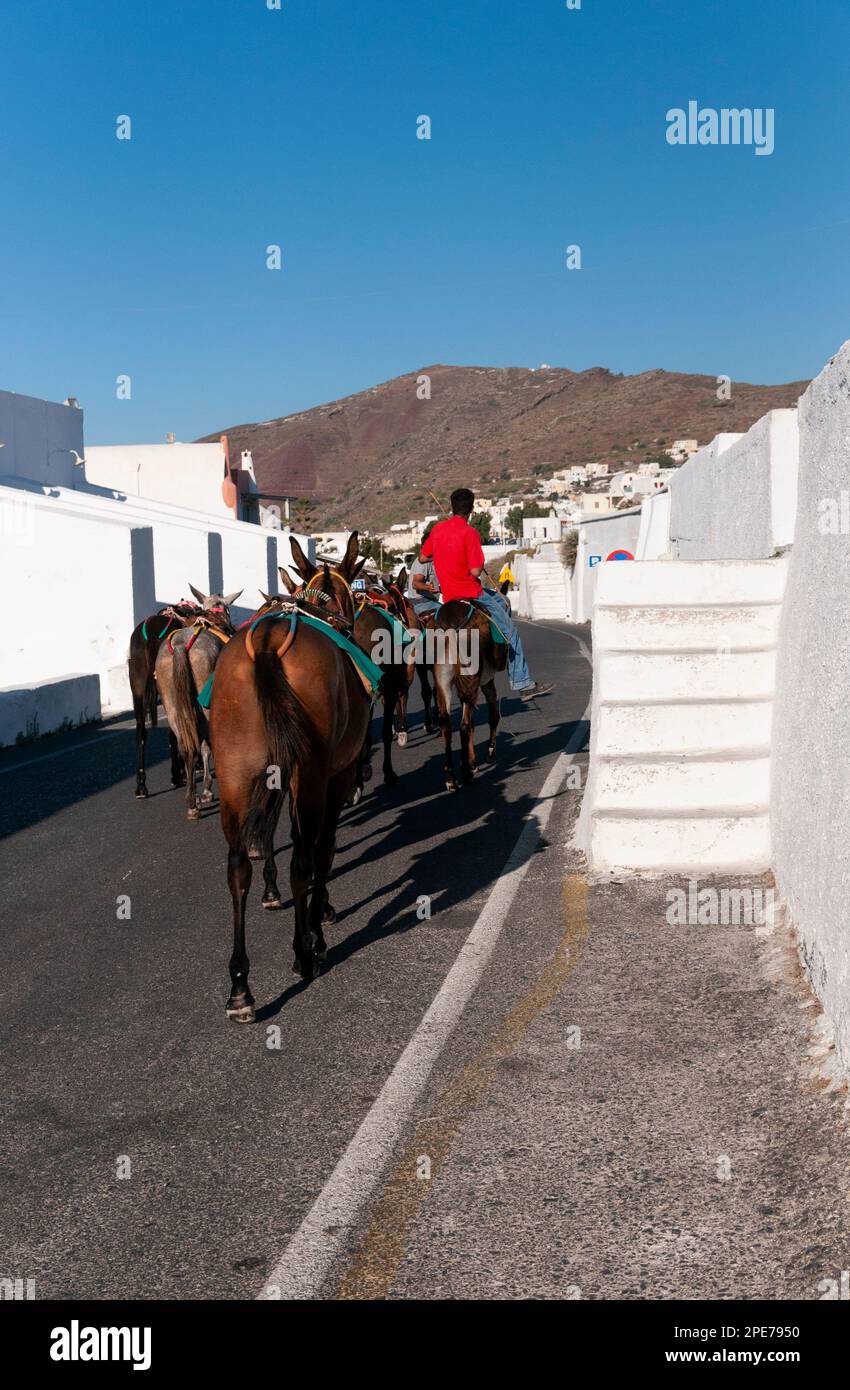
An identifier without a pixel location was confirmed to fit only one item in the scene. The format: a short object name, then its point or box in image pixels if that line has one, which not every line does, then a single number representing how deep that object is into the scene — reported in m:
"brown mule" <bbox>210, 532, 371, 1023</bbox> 5.71
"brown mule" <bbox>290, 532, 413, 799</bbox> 11.02
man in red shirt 11.45
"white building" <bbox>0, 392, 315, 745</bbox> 19.29
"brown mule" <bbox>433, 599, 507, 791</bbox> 11.28
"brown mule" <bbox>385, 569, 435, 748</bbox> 13.01
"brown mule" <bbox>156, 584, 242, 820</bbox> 10.09
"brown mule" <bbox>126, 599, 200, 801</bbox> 11.27
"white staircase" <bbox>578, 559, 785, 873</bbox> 7.17
